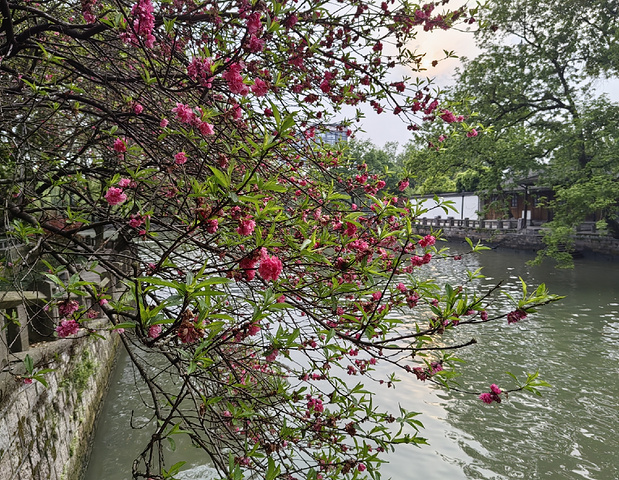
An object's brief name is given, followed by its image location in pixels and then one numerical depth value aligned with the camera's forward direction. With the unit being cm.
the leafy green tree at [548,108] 1416
